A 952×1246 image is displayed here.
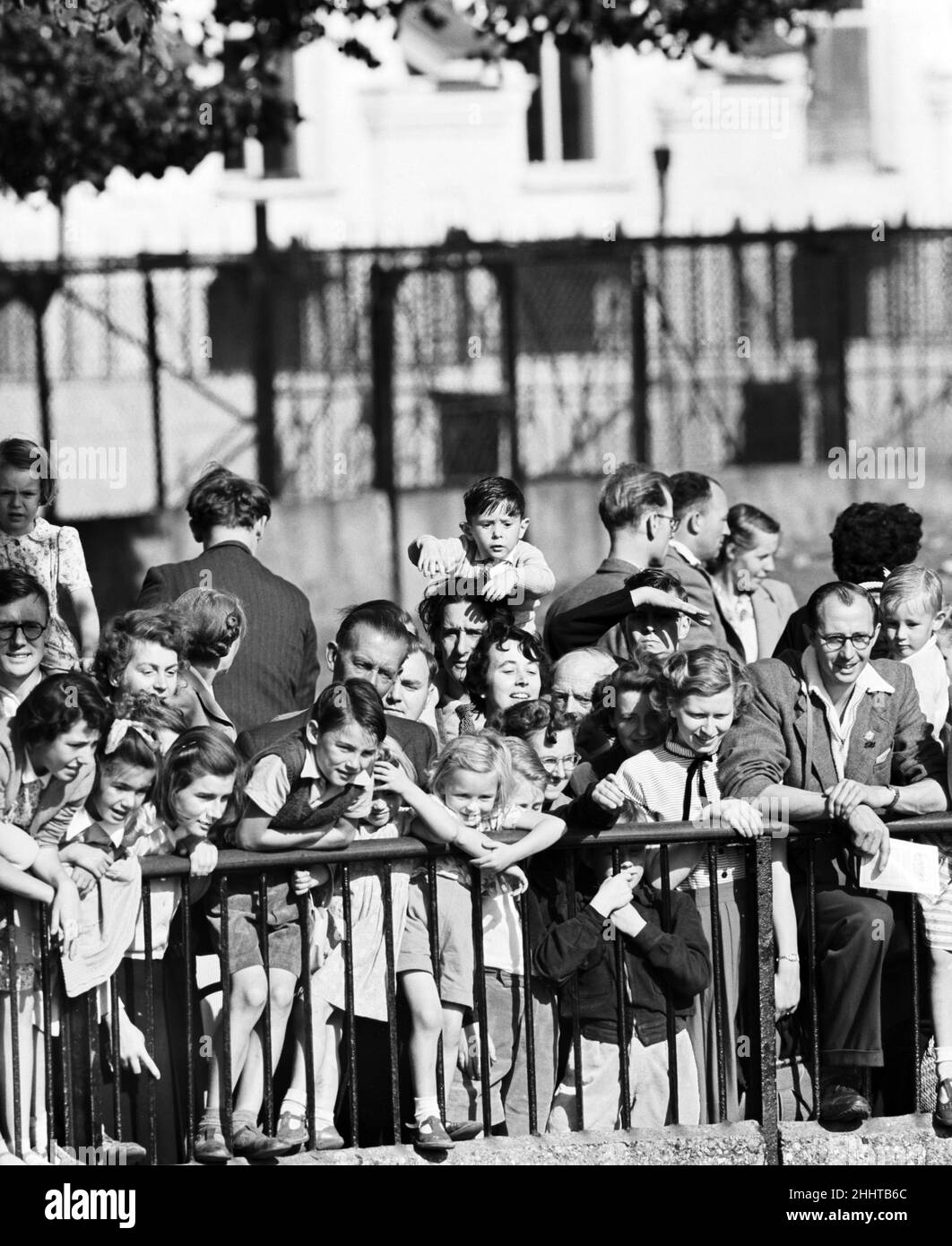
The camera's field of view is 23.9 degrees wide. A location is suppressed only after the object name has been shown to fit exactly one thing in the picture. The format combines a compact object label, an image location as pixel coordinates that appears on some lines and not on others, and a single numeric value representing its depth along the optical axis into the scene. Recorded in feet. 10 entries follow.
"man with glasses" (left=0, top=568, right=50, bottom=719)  21.49
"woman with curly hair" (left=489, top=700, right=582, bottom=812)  21.77
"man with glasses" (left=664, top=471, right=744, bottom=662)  28.91
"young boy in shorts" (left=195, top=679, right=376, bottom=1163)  19.13
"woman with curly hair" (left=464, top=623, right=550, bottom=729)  22.77
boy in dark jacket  19.98
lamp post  66.80
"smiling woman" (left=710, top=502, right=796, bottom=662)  30.37
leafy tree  42.65
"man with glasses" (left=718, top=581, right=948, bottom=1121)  20.27
